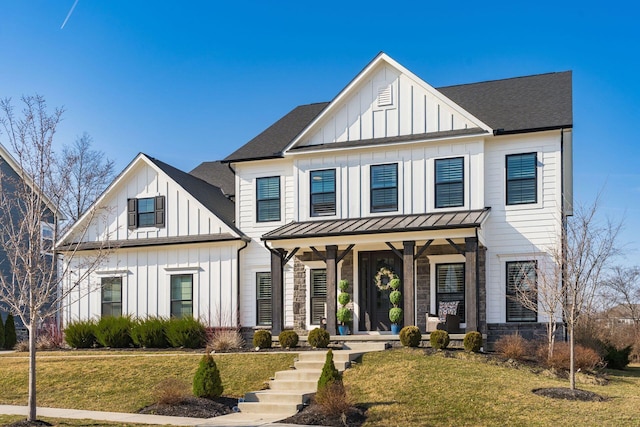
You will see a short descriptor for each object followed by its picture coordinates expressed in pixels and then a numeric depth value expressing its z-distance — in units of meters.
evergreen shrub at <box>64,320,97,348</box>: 24.69
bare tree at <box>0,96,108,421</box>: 13.84
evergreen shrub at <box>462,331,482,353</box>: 19.03
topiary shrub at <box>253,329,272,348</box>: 20.98
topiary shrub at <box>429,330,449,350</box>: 18.90
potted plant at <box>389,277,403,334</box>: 21.56
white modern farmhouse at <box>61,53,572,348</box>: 21.86
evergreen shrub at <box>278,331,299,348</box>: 20.55
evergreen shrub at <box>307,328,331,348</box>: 19.95
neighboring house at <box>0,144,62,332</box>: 31.74
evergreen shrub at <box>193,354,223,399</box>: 15.55
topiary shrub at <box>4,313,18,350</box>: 29.39
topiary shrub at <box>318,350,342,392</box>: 14.30
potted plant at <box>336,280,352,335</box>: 22.22
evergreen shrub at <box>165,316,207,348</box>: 23.28
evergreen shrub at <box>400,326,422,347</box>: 19.09
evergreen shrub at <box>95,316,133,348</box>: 24.23
